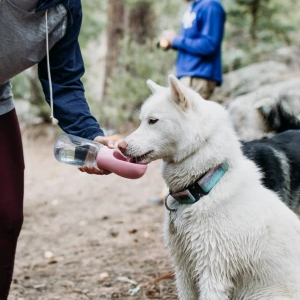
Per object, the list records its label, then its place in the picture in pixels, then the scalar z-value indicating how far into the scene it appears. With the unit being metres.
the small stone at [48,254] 4.74
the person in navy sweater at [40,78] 2.33
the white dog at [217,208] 2.44
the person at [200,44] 5.32
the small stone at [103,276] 4.00
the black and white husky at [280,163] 3.21
